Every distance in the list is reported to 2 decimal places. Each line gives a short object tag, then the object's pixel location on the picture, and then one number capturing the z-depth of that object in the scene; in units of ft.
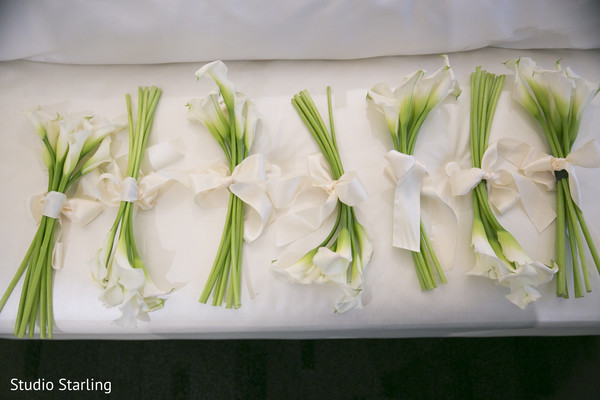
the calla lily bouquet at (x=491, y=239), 2.23
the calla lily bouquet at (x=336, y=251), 2.22
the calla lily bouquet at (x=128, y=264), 2.27
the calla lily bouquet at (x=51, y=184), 2.45
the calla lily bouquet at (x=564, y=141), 2.39
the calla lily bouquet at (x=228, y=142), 2.41
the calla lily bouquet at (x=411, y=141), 2.44
